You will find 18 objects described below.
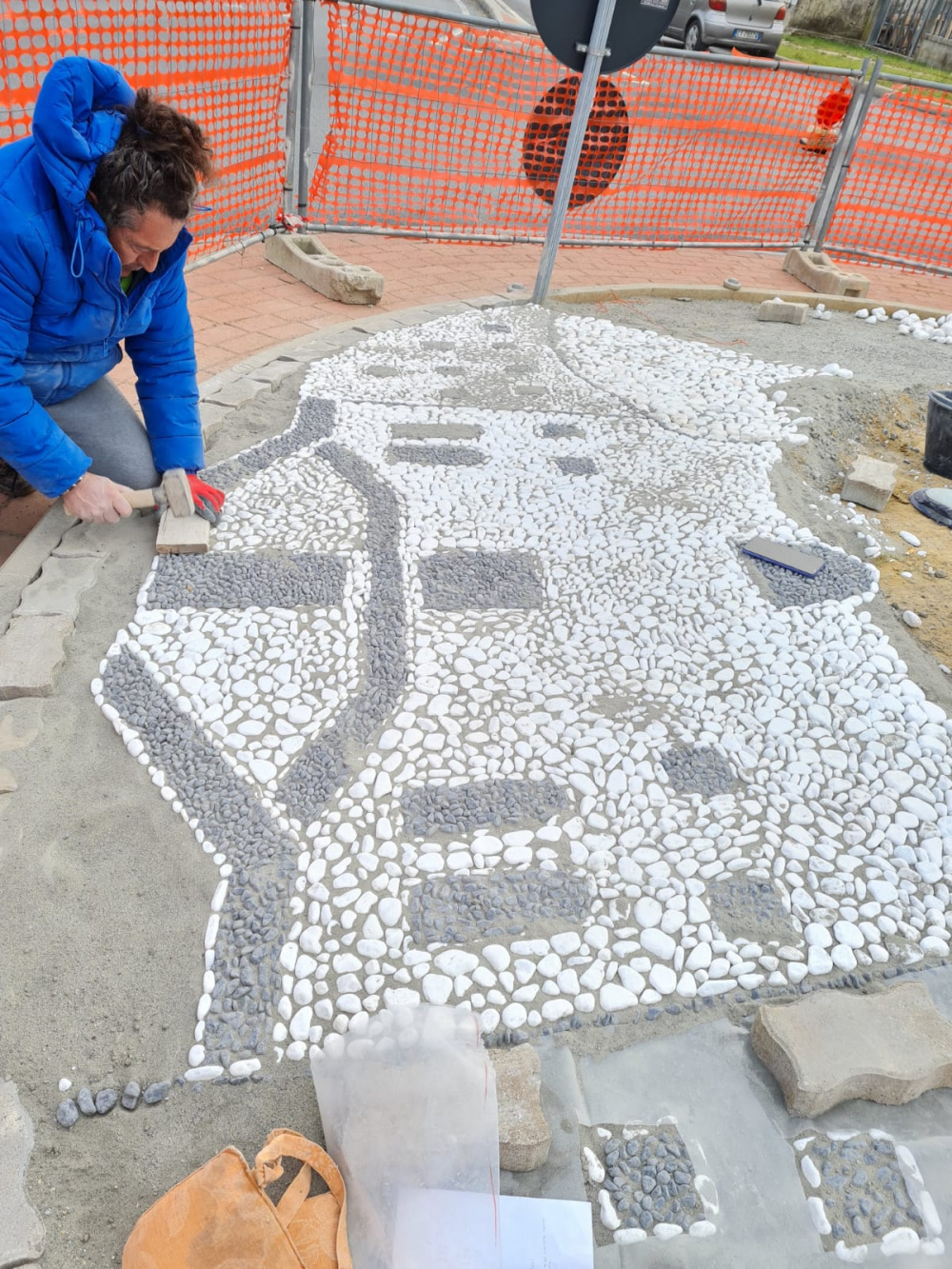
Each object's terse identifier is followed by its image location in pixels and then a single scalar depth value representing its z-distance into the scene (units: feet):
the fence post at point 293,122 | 20.07
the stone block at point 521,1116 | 5.58
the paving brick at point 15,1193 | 5.18
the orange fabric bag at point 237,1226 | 4.88
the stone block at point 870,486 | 13.91
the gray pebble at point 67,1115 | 5.79
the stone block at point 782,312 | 21.29
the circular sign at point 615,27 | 17.25
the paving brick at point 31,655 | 8.67
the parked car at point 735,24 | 45.65
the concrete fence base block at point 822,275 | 23.75
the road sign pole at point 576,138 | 17.44
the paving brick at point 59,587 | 9.59
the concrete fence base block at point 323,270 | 18.39
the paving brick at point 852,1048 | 6.15
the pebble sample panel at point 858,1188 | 5.67
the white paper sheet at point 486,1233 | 5.00
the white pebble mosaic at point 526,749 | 7.00
